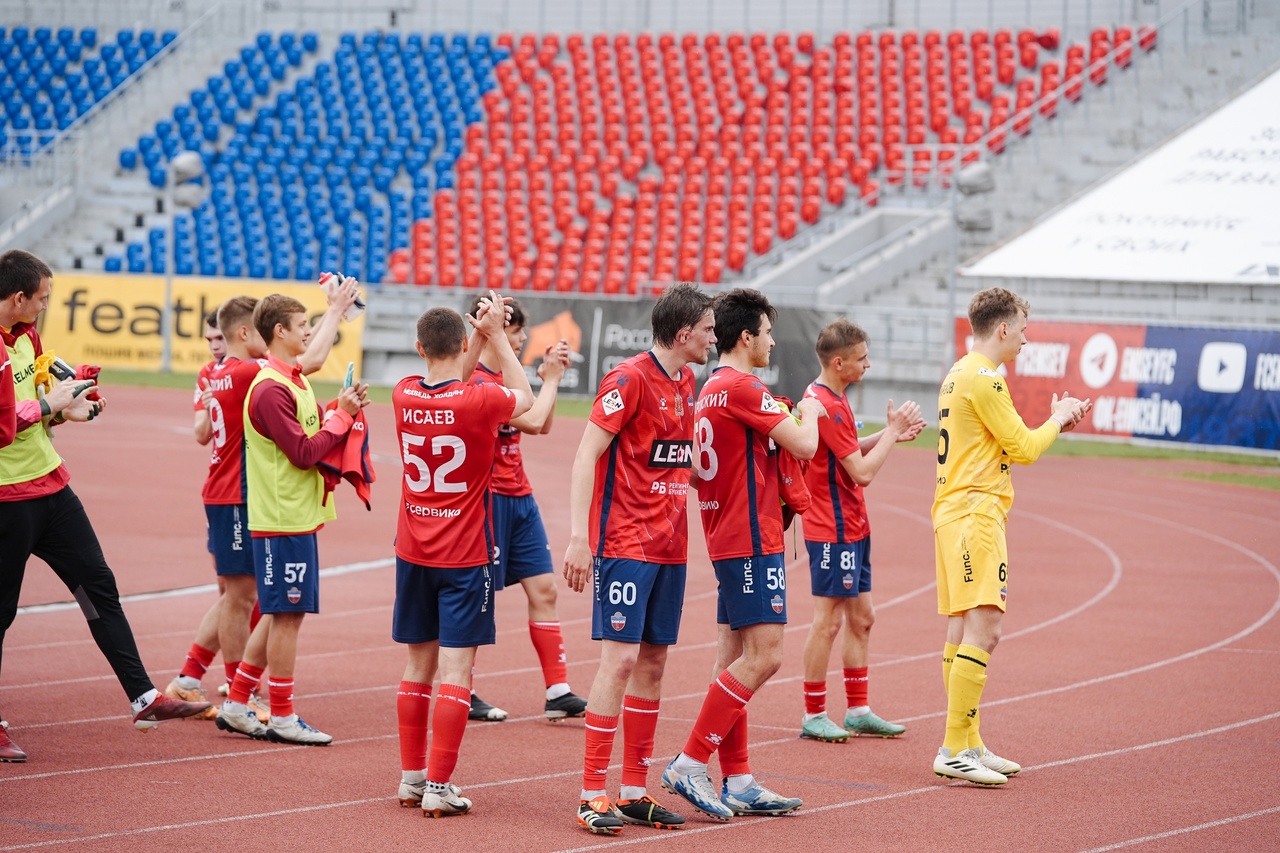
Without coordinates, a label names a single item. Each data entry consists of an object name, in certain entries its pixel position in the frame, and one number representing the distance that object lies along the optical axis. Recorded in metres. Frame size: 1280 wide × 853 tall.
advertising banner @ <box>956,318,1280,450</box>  45.12
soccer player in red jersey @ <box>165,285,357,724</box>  16.22
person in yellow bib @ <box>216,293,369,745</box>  15.13
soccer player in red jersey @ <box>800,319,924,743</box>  15.73
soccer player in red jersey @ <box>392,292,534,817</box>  12.86
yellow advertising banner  64.62
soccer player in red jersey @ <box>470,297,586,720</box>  16.78
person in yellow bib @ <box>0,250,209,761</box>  14.31
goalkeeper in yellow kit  14.15
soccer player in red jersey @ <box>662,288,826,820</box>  12.89
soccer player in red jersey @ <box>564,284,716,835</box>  12.49
